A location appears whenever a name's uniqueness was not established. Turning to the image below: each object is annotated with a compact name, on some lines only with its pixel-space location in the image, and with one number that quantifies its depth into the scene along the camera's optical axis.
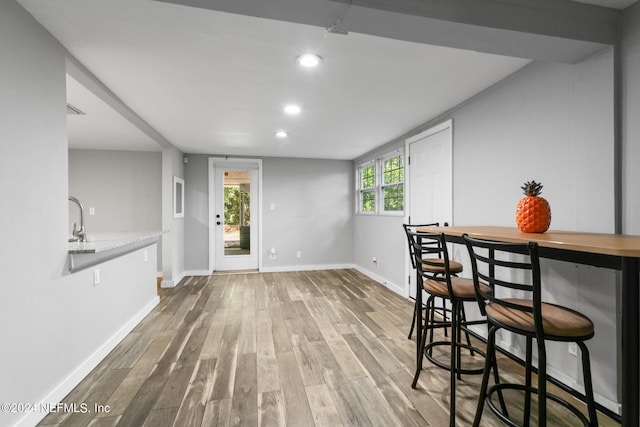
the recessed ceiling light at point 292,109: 2.99
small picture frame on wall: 4.62
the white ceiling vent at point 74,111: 2.92
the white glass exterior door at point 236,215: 5.54
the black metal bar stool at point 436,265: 2.26
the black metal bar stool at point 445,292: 1.63
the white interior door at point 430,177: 3.11
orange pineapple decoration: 1.64
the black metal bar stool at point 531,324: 1.15
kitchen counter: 1.96
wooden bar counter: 1.00
